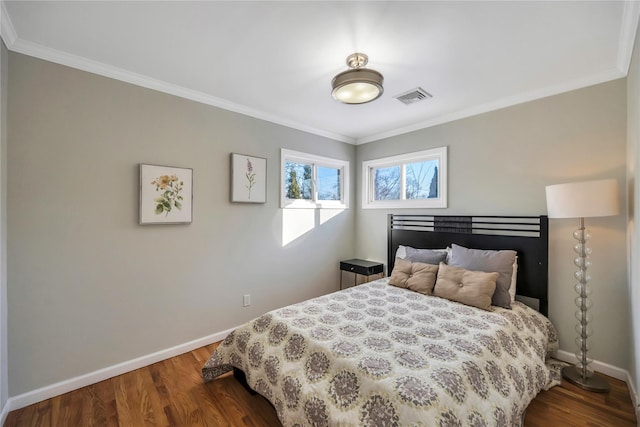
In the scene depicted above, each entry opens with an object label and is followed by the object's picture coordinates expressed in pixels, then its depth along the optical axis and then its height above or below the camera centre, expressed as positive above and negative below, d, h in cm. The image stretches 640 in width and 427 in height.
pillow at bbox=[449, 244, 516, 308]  230 -46
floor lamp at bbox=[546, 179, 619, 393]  195 -2
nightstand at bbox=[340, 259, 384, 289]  362 -73
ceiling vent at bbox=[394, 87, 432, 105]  255 +111
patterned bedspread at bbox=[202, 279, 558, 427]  130 -84
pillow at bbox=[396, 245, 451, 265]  291 -42
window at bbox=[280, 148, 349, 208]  348 +43
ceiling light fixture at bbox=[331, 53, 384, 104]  197 +93
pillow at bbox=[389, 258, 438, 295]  259 -61
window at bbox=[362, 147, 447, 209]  331 +43
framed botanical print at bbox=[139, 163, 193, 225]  236 +15
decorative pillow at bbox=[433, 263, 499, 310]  224 -61
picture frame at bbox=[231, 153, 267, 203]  292 +36
